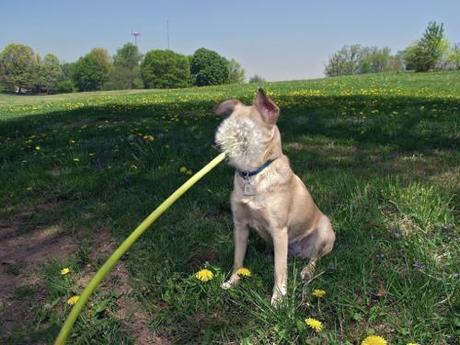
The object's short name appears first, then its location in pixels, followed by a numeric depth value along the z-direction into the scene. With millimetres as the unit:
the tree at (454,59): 54469
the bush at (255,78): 104538
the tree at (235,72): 98312
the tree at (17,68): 80688
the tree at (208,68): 87875
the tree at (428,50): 47719
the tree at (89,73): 94250
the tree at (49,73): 82562
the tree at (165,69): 87750
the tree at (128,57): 103675
